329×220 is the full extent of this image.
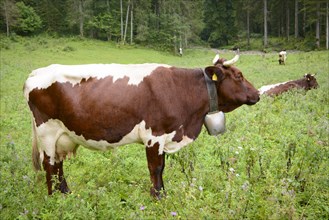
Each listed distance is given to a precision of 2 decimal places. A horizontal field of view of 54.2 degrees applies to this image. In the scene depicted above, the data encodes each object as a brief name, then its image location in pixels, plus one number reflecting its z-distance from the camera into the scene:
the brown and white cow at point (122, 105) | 4.69
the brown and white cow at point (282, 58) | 25.27
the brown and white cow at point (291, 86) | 13.02
